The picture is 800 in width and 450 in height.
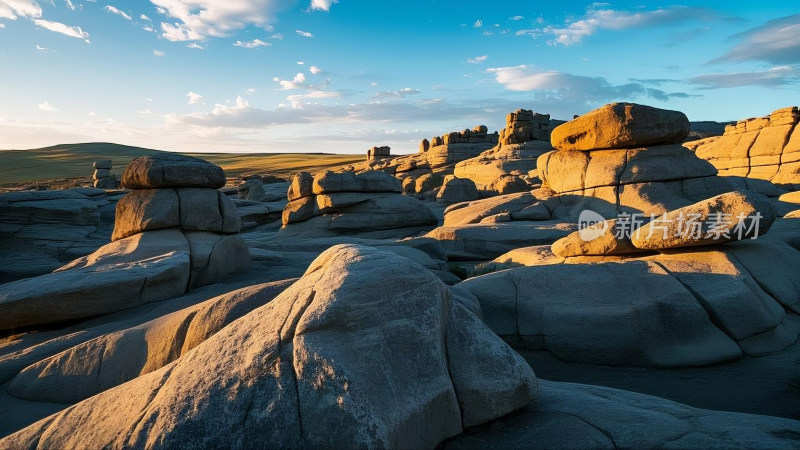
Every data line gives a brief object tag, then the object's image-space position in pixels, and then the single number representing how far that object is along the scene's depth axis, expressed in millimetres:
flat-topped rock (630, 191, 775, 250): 9188
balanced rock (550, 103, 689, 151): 18141
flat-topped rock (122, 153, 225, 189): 14172
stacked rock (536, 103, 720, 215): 17922
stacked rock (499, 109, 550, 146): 42844
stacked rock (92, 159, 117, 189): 46000
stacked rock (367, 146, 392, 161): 58844
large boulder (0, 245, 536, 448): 3646
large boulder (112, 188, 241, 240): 14055
